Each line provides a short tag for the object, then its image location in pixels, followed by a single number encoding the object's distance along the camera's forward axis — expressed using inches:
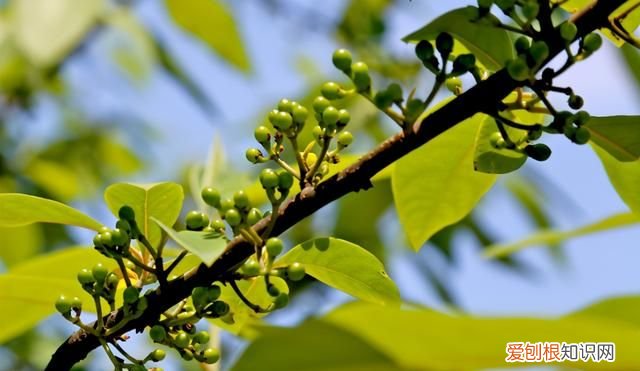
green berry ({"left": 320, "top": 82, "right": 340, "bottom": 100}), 29.3
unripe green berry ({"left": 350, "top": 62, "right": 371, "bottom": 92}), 28.6
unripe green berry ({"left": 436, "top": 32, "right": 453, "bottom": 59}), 28.8
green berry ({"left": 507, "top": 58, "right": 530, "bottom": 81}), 27.6
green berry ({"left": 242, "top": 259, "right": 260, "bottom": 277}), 28.5
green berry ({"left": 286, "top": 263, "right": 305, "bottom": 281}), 29.0
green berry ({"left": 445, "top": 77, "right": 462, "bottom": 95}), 29.8
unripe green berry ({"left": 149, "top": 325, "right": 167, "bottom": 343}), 29.3
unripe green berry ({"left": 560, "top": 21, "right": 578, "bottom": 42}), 27.8
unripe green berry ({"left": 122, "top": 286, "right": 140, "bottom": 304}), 29.0
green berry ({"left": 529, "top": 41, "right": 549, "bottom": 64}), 27.7
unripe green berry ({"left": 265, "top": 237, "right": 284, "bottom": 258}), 28.4
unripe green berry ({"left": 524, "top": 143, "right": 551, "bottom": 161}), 29.0
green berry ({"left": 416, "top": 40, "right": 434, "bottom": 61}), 28.8
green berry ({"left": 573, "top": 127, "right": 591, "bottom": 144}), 28.6
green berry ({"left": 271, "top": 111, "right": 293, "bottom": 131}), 29.3
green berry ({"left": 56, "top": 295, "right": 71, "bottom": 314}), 30.4
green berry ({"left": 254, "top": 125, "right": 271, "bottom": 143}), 29.9
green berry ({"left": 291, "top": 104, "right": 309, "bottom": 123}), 29.5
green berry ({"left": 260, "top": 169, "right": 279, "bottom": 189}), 28.9
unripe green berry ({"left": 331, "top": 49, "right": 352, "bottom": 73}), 28.9
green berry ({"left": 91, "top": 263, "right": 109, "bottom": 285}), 29.9
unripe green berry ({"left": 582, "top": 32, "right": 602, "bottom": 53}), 28.2
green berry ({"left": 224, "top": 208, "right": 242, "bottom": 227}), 28.5
